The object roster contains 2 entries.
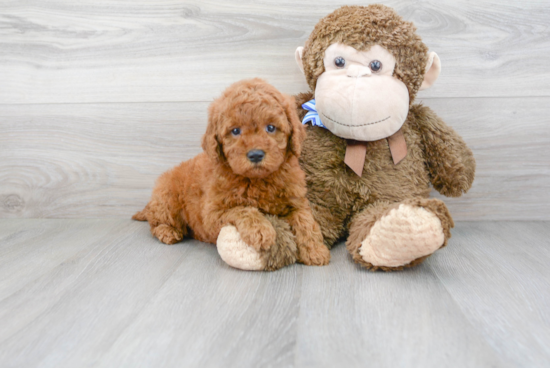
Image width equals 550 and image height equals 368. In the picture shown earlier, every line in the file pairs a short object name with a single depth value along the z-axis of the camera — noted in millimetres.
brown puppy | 958
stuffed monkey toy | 986
